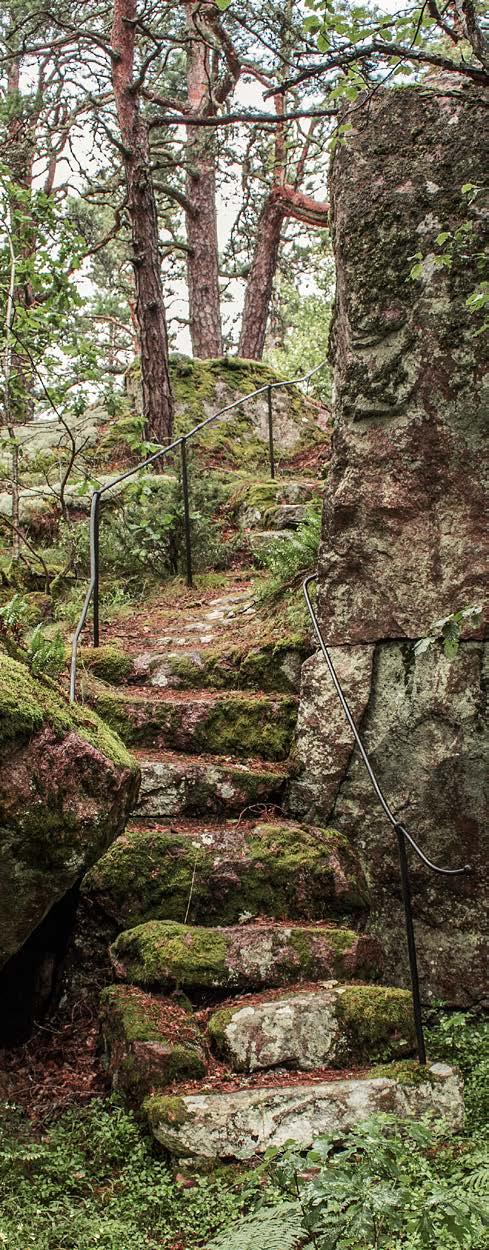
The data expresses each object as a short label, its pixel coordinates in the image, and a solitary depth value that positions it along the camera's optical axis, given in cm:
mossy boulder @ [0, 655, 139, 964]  327
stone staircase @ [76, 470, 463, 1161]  346
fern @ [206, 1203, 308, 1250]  232
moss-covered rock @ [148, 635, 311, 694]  571
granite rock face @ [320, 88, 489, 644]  501
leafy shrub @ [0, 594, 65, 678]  390
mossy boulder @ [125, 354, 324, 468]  1070
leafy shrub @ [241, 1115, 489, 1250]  224
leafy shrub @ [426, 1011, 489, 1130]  373
